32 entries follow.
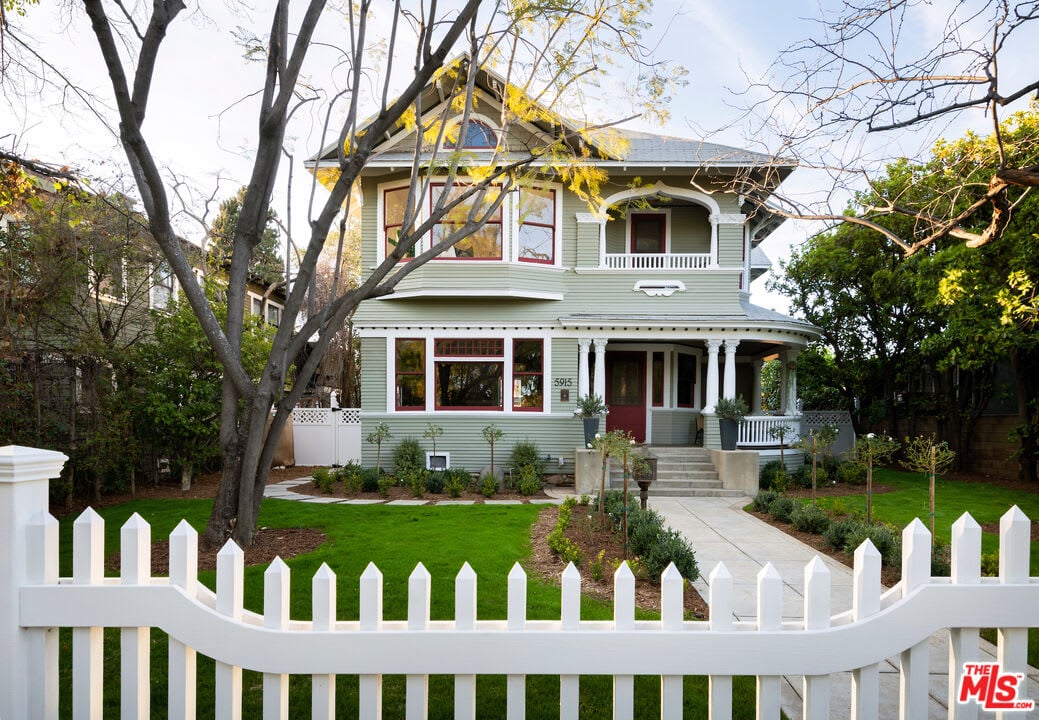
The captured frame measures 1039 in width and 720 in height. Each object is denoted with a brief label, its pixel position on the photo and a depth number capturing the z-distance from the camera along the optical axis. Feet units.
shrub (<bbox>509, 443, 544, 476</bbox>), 42.39
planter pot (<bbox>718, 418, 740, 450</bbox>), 40.73
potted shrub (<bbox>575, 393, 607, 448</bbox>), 41.45
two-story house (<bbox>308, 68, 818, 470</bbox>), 43.62
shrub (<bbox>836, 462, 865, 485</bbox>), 41.68
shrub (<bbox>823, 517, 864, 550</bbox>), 22.95
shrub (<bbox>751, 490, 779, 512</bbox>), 31.14
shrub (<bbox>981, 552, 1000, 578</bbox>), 17.23
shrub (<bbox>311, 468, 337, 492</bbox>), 38.65
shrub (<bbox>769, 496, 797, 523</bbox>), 28.53
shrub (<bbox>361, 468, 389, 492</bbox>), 37.99
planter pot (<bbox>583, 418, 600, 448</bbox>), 41.39
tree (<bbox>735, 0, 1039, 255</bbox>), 12.01
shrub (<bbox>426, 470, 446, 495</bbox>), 37.93
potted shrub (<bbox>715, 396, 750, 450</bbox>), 40.60
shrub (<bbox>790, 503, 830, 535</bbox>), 25.75
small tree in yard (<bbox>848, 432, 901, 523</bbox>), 24.81
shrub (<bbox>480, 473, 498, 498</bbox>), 36.96
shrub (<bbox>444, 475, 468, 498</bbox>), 36.70
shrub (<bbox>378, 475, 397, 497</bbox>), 37.37
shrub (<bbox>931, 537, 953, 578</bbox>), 17.91
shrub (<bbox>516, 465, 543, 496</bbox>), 37.65
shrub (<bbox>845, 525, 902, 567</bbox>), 19.98
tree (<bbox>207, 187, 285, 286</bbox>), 46.24
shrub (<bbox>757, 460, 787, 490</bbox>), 40.55
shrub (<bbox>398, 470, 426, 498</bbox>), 37.04
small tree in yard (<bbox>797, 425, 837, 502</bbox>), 35.00
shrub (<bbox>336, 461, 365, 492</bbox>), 38.34
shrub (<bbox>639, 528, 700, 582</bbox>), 17.88
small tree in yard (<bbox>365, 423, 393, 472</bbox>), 42.68
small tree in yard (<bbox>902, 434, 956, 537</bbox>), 20.65
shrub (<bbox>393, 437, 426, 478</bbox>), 42.57
